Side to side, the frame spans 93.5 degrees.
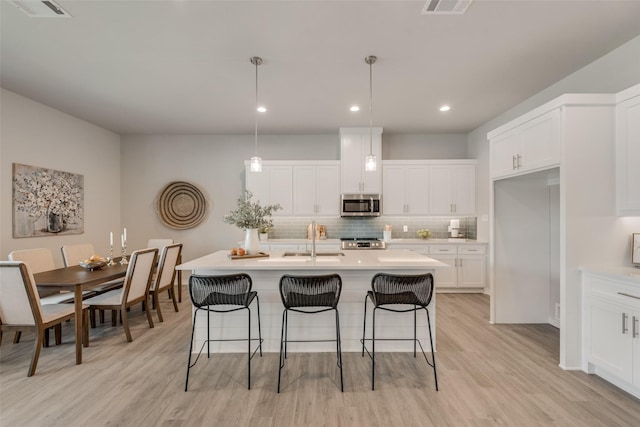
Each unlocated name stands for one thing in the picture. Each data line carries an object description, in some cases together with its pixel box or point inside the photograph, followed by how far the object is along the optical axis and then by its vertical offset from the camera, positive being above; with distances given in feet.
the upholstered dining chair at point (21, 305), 8.25 -2.59
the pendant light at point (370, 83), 9.82 +4.98
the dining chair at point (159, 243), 15.98 -1.60
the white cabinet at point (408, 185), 18.16 +1.66
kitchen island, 9.57 -3.47
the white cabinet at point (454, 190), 18.12 +1.35
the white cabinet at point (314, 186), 18.06 +1.60
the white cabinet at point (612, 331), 7.23 -3.06
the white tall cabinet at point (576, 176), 8.58 +1.03
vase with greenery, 10.16 -0.24
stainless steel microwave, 17.81 +0.45
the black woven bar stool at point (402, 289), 7.86 -2.02
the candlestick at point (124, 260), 12.18 -1.97
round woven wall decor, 18.97 +0.50
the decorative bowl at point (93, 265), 11.10 -1.92
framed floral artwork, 12.80 +0.54
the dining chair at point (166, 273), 12.76 -2.71
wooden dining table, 8.98 -2.10
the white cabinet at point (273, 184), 18.01 +1.72
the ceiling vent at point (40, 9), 7.18 +5.05
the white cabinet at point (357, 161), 17.76 +3.06
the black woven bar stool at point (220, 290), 7.88 -2.05
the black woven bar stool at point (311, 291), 7.83 -2.06
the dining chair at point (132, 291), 10.60 -2.94
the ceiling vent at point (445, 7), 7.09 +4.99
